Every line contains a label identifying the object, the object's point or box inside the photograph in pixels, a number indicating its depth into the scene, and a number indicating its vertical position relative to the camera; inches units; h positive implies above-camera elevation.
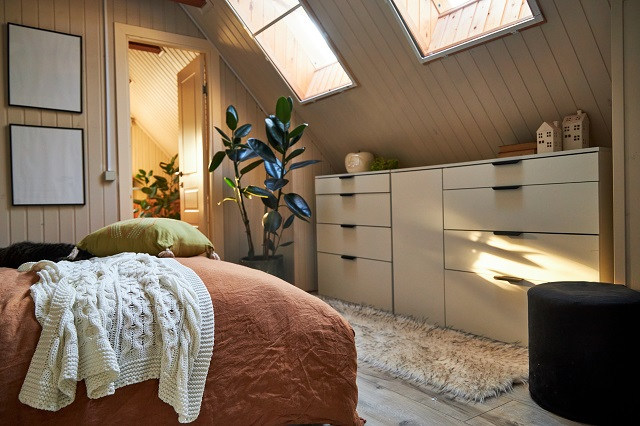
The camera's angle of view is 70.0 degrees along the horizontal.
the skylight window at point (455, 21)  86.3 +37.3
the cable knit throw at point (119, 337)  39.6 -11.9
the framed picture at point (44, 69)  114.2 +36.9
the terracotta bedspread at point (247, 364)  40.2 -16.6
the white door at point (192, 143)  144.9 +21.7
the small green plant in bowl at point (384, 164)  125.6 +11.2
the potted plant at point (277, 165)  126.9 +12.0
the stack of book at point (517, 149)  92.2 +11.0
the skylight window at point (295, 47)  127.0 +47.0
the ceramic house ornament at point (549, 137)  87.4 +12.4
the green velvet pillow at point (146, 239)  77.8 -5.2
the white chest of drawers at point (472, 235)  80.7 -6.9
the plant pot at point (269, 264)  130.1 -16.2
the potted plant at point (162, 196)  204.5 +6.2
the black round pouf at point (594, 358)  59.4 -20.9
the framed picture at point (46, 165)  114.3 +12.0
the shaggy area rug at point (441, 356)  72.0 -28.1
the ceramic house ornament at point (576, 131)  85.5 +13.2
